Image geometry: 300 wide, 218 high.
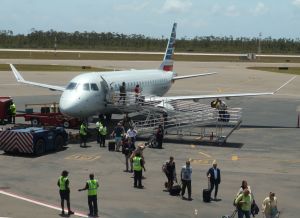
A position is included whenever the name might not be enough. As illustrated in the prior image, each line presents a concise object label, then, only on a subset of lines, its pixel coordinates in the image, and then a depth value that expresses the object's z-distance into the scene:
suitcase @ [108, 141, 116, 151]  33.38
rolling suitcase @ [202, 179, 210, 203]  22.59
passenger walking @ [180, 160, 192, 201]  22.91
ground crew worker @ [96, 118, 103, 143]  34.57
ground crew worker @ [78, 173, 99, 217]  20.36
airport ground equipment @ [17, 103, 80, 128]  40.94
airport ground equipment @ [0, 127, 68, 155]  30.84
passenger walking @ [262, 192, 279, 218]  18.66
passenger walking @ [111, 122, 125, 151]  32.84
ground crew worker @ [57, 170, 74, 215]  20.66
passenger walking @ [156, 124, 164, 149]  34.25
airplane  36.38
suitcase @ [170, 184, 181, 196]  23.55
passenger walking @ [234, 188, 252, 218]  18.98
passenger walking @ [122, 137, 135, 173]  27.92
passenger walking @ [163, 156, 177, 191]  23.77
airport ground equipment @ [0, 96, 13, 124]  42.38
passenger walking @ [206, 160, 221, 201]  23.03
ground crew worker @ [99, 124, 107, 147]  34.41
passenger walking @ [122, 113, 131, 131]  39.43
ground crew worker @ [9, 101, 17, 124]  42.78
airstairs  37.47
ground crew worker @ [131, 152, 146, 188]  24.34
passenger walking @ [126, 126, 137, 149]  31.56
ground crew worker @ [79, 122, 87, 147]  33.88
